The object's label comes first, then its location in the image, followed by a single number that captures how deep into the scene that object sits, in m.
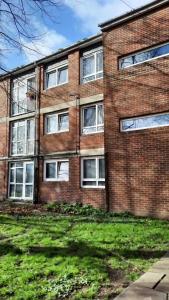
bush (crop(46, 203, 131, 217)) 8.49
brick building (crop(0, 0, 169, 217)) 8.13
